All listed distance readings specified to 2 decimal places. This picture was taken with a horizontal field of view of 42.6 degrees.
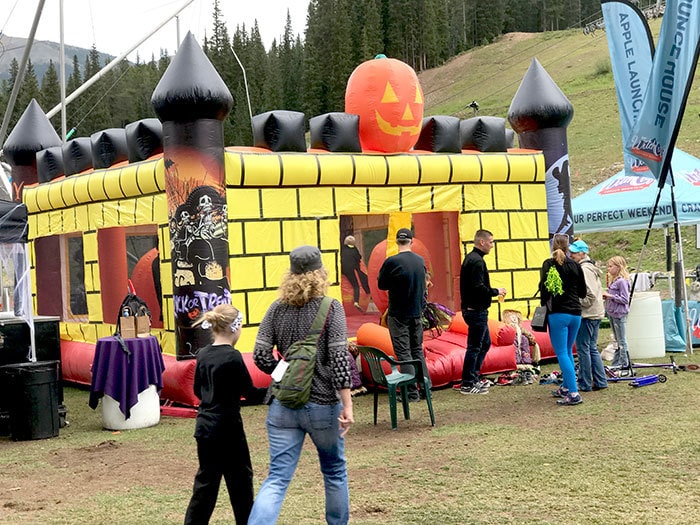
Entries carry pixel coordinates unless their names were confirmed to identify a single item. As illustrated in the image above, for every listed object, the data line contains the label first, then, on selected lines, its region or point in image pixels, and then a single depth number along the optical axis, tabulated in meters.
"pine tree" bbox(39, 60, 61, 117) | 71.00
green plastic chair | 7.30
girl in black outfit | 4.23
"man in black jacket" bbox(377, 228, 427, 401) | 7.95
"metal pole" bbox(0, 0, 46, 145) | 16.34
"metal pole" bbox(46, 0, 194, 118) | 19.78
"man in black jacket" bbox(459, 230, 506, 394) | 8.57
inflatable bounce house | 8.73
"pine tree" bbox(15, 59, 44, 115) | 70.19
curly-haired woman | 4.09
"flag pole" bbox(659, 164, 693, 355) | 9.11
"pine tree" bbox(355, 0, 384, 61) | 67.19
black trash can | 7.71
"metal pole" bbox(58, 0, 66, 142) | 21.56
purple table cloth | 8.03
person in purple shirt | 9.56
